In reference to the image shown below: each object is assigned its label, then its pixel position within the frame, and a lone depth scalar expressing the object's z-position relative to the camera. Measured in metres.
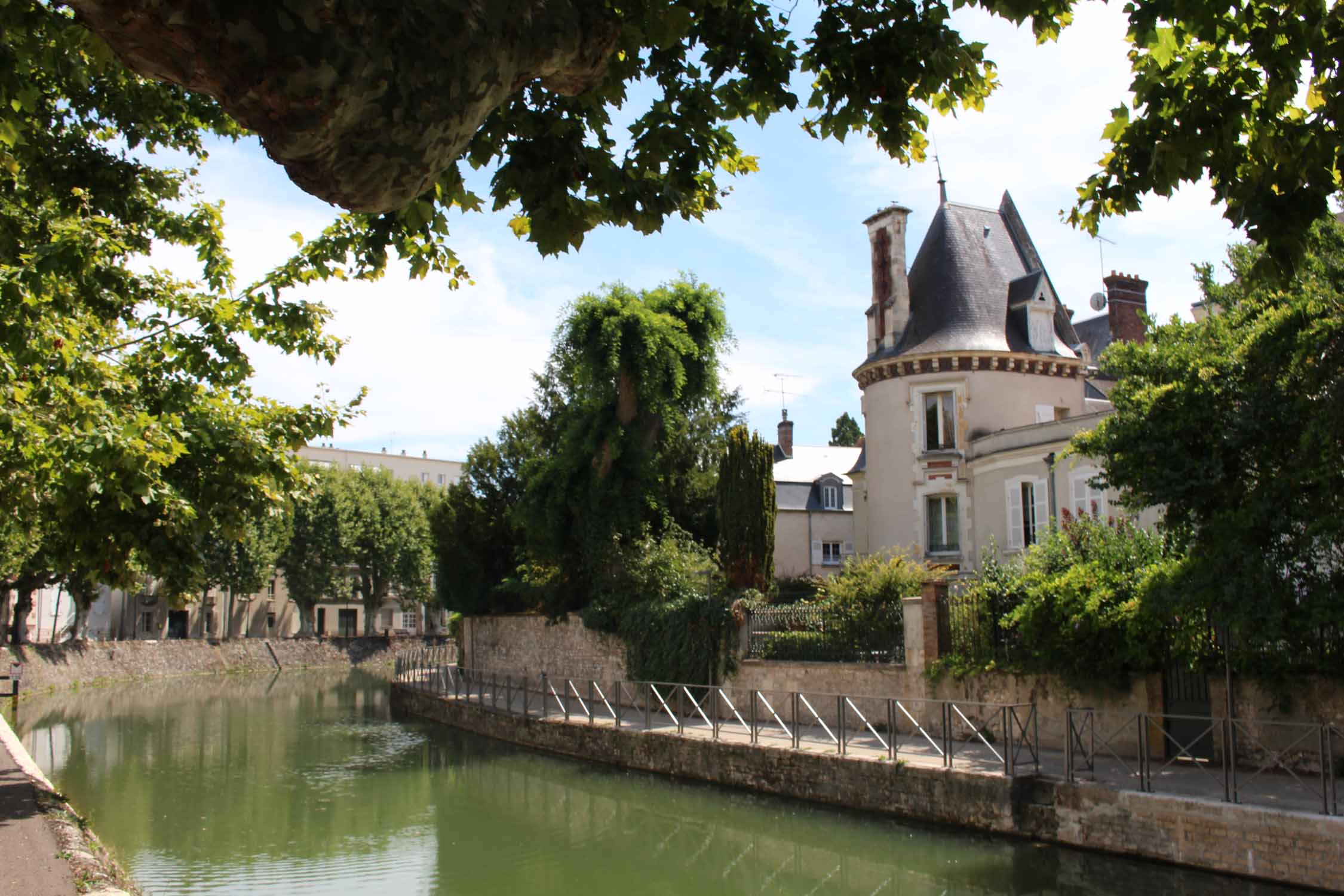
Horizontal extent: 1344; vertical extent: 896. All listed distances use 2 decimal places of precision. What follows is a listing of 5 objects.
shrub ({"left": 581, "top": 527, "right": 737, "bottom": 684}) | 22.05
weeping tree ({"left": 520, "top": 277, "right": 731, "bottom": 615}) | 26.06
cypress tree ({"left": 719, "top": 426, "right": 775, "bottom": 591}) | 22.12
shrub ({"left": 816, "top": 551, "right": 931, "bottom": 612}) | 18.89
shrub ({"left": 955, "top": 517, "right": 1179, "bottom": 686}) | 14.08
